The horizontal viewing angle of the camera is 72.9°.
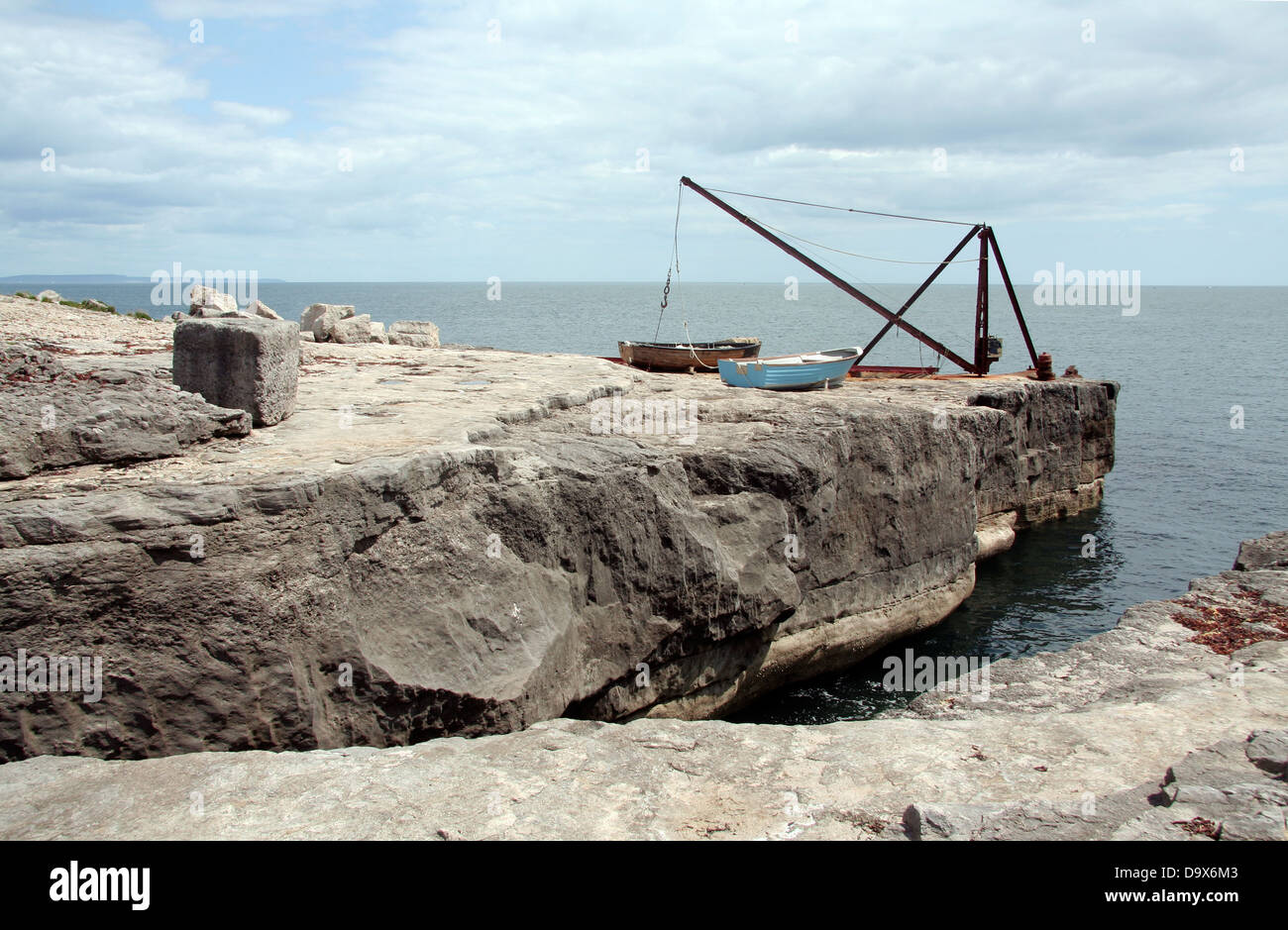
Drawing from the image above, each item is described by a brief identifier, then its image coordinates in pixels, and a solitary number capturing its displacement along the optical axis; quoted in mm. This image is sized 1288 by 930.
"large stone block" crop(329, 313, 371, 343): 21953
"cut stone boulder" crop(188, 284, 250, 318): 21205
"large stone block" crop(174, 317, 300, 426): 9531
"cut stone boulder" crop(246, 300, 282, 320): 25625
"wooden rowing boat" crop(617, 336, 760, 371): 23516
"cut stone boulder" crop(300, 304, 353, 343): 21906
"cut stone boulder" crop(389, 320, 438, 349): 23422
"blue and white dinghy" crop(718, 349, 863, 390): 19688
